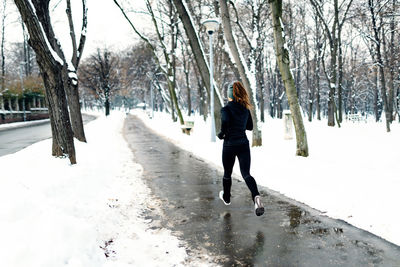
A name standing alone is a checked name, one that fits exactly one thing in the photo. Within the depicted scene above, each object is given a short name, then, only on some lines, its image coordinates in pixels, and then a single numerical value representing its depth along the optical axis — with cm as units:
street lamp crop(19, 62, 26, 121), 3318
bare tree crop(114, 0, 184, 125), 1717
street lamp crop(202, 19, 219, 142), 1270
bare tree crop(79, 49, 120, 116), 4859
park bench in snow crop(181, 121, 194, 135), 1739
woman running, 426
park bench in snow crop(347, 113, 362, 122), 2799
